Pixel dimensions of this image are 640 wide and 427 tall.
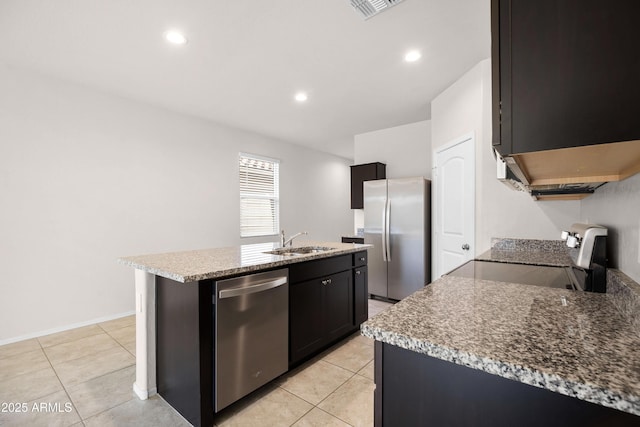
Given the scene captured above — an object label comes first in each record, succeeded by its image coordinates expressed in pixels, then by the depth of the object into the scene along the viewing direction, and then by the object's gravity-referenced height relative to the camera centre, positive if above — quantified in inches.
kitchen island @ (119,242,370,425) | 62.6 -25.9
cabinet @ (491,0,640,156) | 22.5 +12.1
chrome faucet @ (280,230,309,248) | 113.5 -11.6
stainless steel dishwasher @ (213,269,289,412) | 65.1 -30.4
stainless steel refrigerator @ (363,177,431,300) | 149.0 -11.9
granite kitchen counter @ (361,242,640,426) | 21.3 -12.3
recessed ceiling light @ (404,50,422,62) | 103.2 +59.1
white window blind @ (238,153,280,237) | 193.9 +13.1
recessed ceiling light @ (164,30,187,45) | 90.5 +58.7
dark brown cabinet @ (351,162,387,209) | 189.8 +25.6
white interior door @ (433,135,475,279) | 116.9 +3.8
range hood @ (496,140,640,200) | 28.4 +6.1
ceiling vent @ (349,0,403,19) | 77.3 +58.4
